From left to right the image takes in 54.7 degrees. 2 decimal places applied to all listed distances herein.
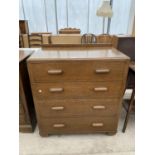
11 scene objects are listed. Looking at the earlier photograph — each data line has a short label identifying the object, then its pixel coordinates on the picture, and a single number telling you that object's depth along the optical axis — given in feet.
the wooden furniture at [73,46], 5.03
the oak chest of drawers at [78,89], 3.95
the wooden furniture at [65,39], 8.64
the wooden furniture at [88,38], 8.30
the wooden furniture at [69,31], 11.94
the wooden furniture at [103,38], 7.26
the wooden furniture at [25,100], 4.48
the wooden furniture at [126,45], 5.67
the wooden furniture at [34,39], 11.03
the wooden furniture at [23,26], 11.76
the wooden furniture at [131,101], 4.90
